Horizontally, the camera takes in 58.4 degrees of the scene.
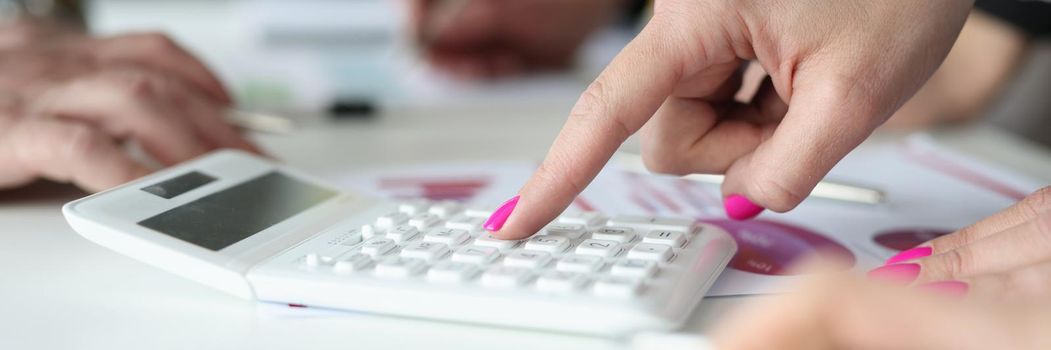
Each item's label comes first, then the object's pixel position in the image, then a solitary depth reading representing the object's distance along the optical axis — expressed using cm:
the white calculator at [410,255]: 43
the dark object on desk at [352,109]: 111
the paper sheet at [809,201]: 58
